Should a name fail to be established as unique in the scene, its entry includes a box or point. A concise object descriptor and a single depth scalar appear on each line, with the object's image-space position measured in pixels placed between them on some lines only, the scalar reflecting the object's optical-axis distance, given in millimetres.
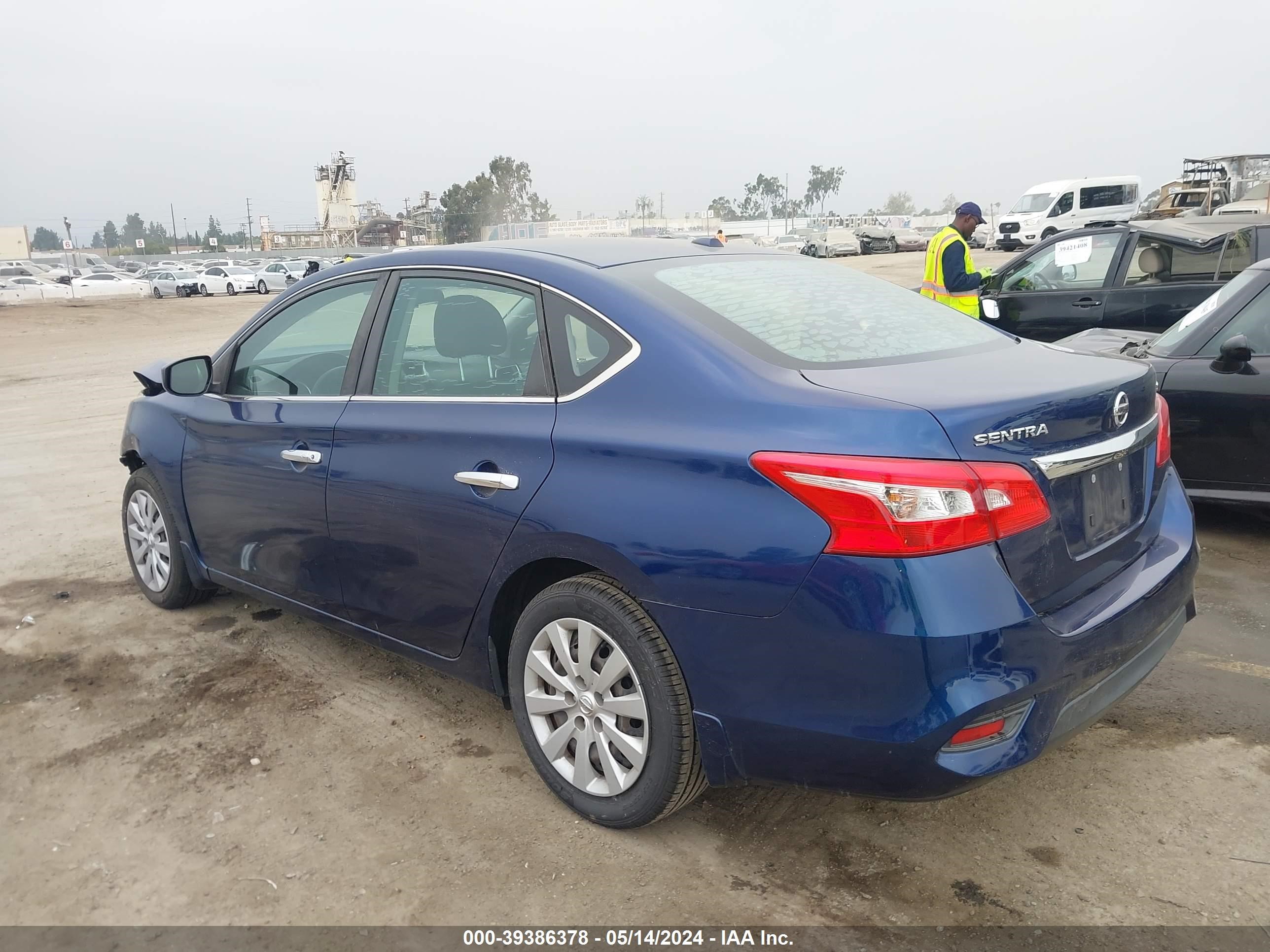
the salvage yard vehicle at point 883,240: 50094
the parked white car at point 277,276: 45906
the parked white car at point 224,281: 45031
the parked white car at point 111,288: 45094
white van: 35500
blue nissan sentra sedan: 2305
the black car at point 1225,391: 5098
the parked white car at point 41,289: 43438
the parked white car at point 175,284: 43906
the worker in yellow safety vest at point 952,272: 7816
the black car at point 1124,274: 7387
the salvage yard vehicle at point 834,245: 50000
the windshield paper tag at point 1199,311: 5535
